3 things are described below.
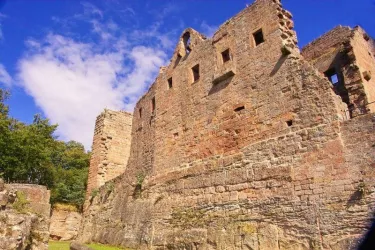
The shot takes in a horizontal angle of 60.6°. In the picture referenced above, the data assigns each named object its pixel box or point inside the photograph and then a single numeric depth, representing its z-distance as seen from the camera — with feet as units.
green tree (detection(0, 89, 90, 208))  89.97
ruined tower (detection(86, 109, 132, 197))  67.31
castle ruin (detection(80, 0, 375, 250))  26.89
